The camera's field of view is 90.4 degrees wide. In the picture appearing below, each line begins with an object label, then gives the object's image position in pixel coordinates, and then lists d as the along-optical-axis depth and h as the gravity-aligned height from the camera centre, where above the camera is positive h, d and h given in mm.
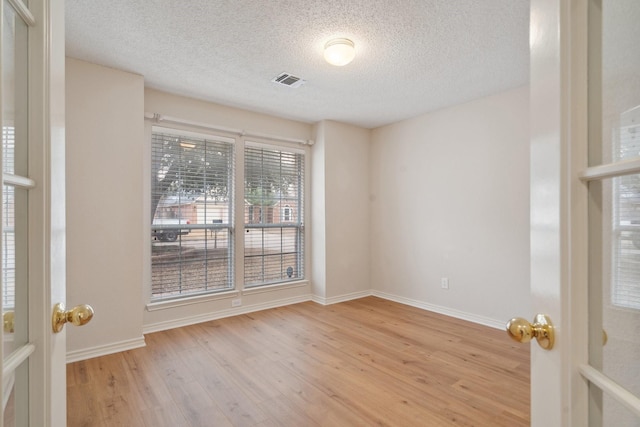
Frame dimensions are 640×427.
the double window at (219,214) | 3320 -1
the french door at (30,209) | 589 +11
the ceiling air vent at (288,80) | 2912 +1259
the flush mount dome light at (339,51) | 2264 +1170
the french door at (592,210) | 567 +4
